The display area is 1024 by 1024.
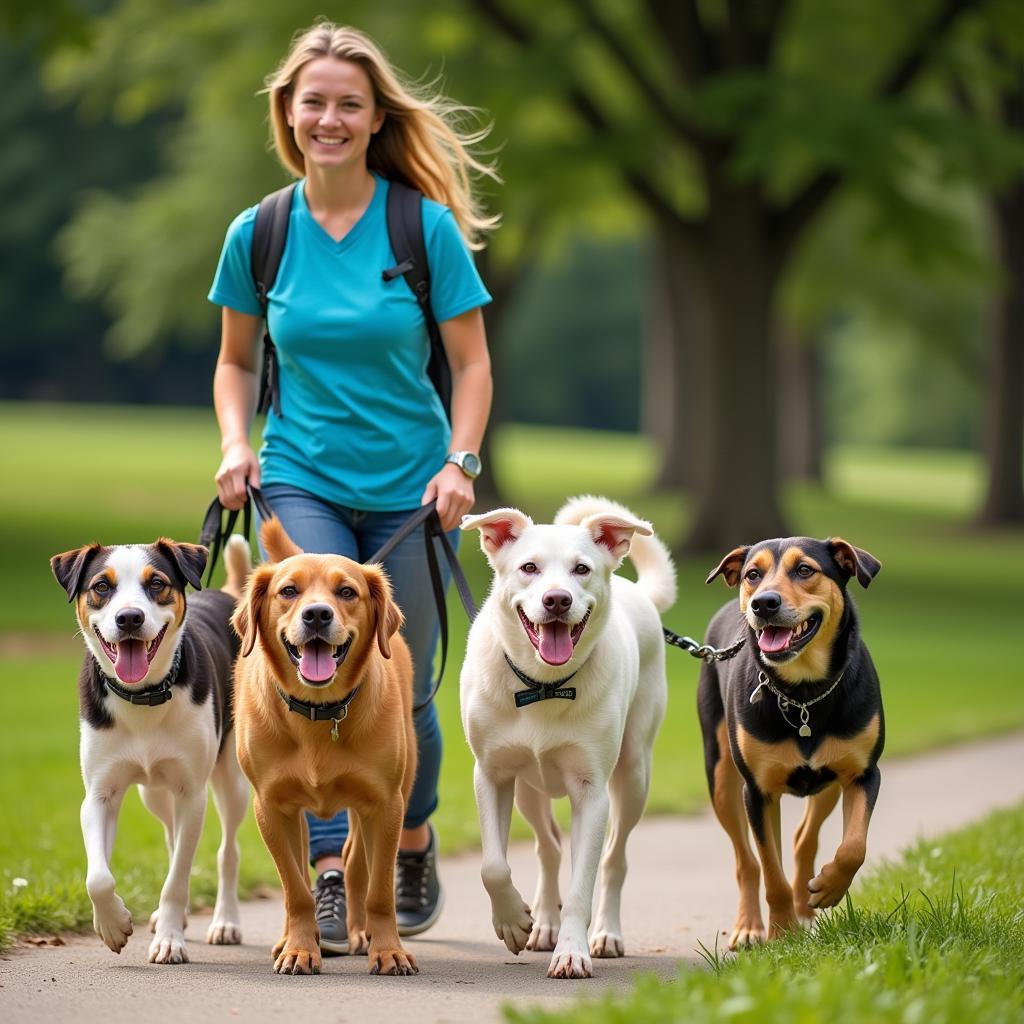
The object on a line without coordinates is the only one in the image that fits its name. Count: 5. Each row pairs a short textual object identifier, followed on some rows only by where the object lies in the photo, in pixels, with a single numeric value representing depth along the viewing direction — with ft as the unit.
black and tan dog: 36.68
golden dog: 35.55
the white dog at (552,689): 35.94
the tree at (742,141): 134.10
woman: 41.14
